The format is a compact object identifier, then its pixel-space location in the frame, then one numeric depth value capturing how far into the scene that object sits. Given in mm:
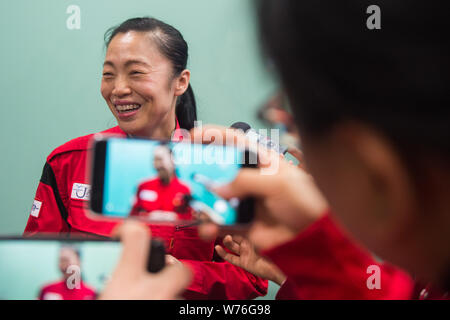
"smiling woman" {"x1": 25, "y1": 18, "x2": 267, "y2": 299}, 908
